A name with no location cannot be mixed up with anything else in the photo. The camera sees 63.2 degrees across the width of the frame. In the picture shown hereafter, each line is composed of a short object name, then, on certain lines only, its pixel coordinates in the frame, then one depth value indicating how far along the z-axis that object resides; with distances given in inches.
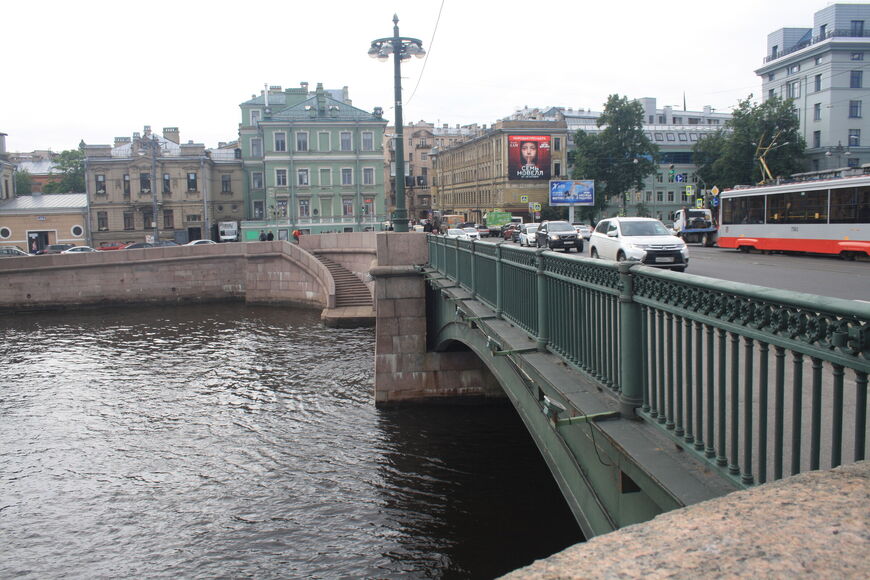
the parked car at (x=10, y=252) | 1662.0
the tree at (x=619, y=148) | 2615.7
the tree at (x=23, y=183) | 3294.8
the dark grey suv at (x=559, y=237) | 1133.7
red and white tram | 876.0
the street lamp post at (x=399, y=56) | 600.4
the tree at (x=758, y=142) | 2219.5
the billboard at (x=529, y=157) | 2915.8
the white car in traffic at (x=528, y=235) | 1433.4
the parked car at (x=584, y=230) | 1516.5
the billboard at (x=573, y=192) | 2411.4
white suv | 687.7
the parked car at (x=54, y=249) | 1930.4
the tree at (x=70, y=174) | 3223.4
